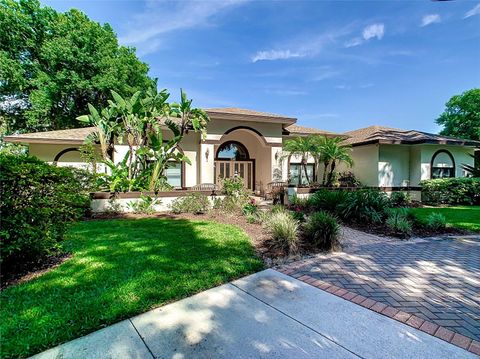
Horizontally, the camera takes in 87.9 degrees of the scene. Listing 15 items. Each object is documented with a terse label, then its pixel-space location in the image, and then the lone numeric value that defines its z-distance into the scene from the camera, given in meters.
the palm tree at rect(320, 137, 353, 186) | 14.96
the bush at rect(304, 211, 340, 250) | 6.18
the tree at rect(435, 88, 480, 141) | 31.48
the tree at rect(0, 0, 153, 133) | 20.03
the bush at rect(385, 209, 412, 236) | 7.64
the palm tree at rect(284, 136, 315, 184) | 15.29
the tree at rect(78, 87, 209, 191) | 11.40
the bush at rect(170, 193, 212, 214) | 10.95
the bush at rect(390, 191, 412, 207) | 14.84
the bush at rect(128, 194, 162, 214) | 10.98
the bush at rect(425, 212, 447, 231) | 8.24
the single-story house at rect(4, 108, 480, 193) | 15.20
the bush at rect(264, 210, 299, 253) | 5.76
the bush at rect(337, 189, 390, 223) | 9.09
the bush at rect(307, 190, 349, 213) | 10.27
